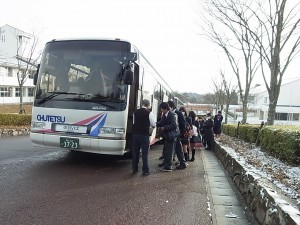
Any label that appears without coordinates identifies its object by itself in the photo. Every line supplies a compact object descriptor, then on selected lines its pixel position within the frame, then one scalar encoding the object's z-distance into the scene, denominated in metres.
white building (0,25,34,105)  41.75
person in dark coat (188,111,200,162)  10.30
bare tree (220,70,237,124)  31.64
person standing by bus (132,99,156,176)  7.25
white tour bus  7.33
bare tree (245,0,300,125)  12.75
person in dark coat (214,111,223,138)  16.36
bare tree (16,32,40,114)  29.33
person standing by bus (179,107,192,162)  9.40
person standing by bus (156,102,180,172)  7.86
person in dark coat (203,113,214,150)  13.40
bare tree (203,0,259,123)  14.37
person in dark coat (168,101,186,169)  8.55
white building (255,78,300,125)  50.91
